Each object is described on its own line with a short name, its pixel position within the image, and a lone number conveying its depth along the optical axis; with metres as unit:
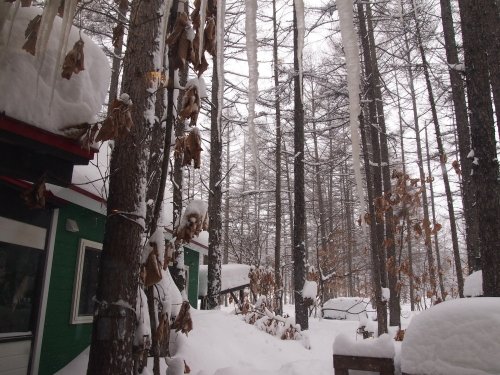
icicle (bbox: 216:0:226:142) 1.03
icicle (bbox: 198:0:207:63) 0.98
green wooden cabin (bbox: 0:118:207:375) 5.07
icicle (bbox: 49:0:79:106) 1.03
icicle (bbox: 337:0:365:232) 0.84
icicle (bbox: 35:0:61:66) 1.02
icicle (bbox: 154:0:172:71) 1.02
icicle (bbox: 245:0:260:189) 0.93
